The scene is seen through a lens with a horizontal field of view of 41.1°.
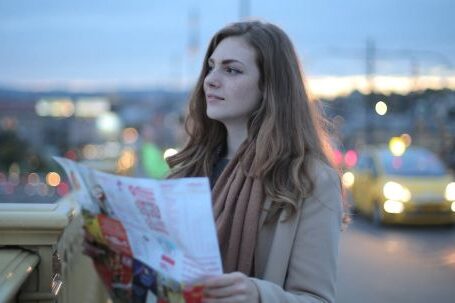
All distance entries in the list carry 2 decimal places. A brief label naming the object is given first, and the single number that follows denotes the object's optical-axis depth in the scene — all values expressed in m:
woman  1.86
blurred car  11.52
